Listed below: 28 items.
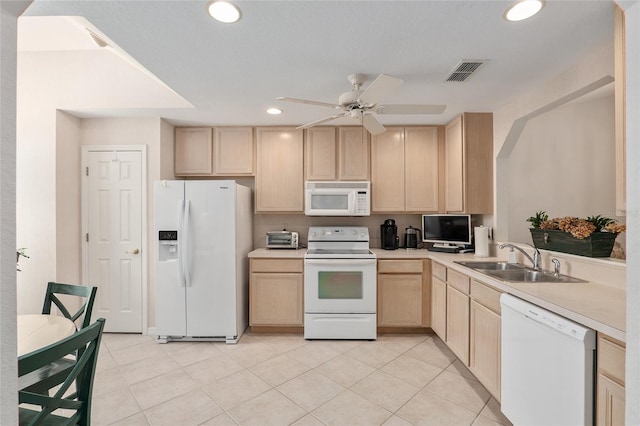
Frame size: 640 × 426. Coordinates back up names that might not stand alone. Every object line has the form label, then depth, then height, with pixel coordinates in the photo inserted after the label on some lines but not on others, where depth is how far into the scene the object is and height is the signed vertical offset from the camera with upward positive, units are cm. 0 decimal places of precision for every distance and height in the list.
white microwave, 344 +17
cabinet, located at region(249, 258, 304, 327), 317 -90
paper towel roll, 292 -29
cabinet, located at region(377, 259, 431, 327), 313 -88
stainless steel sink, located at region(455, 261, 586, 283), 202 -48
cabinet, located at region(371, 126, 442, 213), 350 +53
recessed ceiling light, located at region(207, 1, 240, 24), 142 +103
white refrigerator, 300 -55
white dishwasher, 124 -77
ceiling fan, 202 +80
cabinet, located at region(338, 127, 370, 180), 352 +75
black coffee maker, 358 -29
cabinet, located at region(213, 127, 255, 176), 355 +79
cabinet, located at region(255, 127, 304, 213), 354 +54
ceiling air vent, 199 +104
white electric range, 305 -90
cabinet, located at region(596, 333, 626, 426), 112 -69
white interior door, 321 -23
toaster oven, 356 -33
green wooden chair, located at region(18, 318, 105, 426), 96 -66
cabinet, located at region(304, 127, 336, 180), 352 +75
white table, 131 -60
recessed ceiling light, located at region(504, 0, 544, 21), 140 +103
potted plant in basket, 187 -16
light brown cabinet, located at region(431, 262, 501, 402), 195 -89
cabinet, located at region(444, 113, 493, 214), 303 +52
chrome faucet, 221 -37
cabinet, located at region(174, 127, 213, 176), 355 +78
